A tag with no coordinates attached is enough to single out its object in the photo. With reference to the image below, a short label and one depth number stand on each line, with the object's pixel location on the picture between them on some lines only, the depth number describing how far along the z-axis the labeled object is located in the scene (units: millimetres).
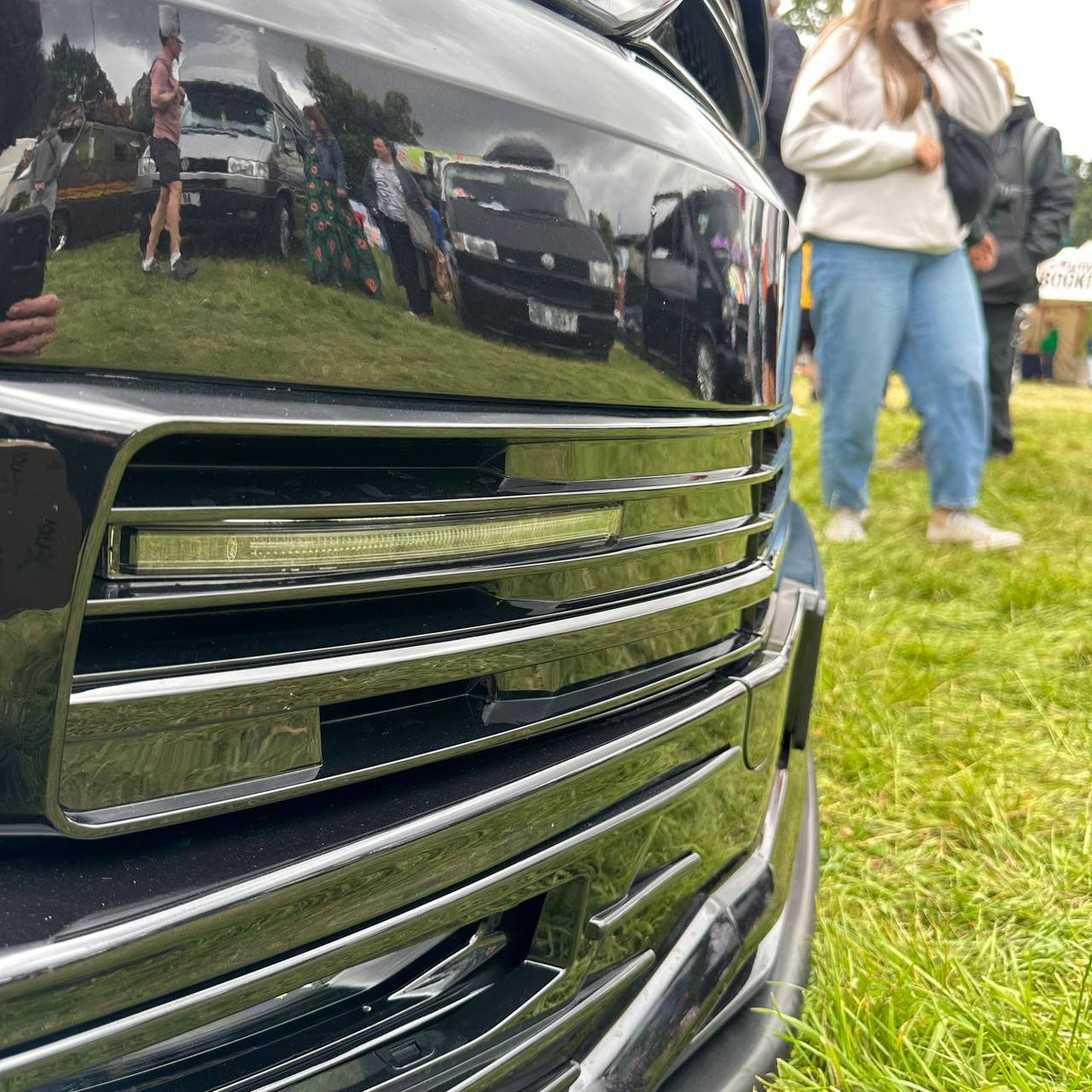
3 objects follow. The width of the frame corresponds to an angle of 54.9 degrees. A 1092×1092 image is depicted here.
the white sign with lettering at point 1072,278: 24312
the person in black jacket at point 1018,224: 6055
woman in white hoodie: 3584
